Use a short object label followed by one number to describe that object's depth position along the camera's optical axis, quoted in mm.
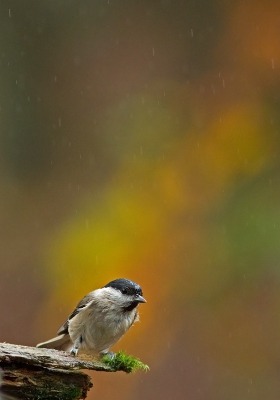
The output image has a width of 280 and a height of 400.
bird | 4777
